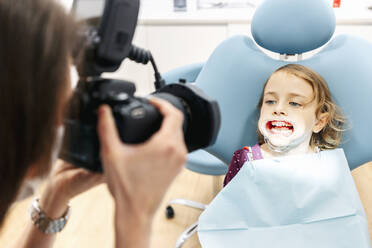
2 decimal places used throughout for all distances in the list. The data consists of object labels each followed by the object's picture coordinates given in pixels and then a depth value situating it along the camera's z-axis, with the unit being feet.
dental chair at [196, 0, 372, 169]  3.50
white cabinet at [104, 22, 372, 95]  7.59
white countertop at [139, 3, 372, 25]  6.84
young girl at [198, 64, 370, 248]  3.01
